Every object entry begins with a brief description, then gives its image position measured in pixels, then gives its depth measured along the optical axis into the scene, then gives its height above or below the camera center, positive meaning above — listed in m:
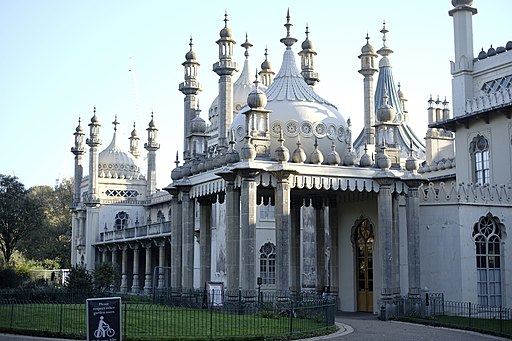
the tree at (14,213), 56.88 +3.63
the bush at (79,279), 38.78 -0.98
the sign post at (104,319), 14.30 -1.11
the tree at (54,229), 77.06 +3.38
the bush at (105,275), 45.43 -0.91
